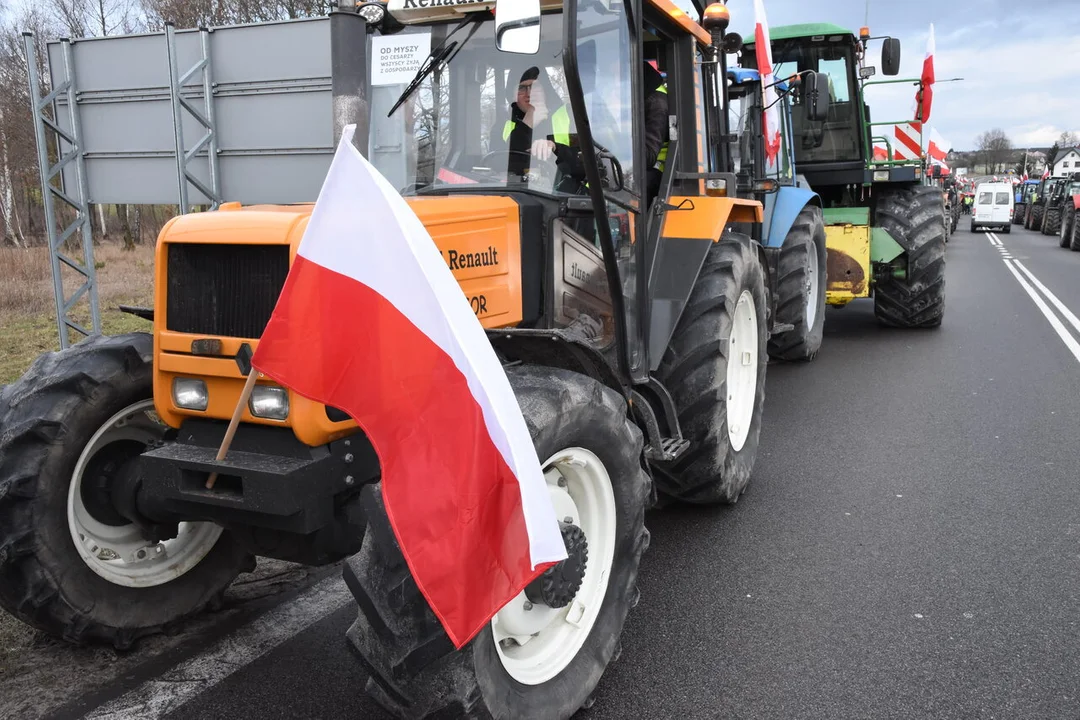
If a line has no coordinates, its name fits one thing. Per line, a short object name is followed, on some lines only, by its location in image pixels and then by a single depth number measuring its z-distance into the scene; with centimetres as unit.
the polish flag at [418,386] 222
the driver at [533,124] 344
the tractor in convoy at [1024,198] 4006
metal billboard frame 744
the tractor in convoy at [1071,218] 2472
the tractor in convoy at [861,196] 949
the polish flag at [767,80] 669
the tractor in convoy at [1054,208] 3129
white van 3547
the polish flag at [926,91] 1121
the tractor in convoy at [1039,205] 3478
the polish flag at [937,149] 2086
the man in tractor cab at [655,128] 437
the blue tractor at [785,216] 706
